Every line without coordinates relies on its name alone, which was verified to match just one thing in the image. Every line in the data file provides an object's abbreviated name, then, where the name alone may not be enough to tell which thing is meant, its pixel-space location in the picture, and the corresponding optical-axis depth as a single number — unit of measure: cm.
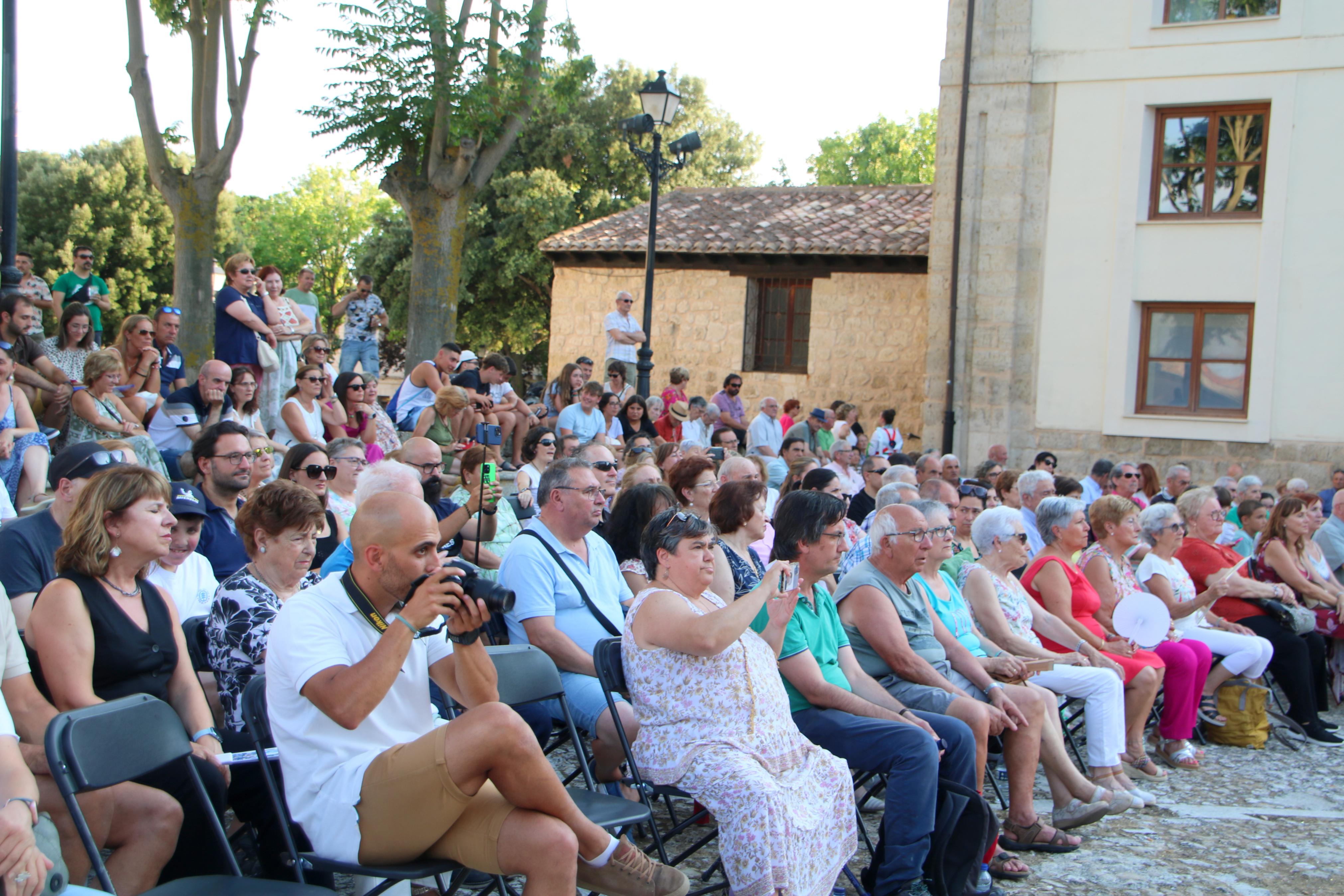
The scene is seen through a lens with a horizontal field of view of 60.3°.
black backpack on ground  424
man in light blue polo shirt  452
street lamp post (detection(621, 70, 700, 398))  1181
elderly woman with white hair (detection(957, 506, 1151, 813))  554
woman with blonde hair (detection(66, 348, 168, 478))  699
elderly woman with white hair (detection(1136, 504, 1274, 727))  696
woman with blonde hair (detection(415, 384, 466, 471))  880
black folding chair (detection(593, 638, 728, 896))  386
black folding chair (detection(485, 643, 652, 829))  391
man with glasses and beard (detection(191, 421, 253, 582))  501
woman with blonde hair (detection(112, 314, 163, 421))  787
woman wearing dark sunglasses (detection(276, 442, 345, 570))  541
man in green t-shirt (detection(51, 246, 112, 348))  1188
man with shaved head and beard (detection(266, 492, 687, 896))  291
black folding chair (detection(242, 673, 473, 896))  295
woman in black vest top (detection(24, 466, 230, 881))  327
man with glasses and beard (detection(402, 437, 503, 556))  494
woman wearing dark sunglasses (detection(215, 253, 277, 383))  927
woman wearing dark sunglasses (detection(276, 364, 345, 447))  791
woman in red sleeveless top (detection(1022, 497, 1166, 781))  607
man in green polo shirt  414
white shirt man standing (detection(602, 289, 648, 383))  1424
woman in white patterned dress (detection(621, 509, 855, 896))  365
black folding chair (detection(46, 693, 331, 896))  281
